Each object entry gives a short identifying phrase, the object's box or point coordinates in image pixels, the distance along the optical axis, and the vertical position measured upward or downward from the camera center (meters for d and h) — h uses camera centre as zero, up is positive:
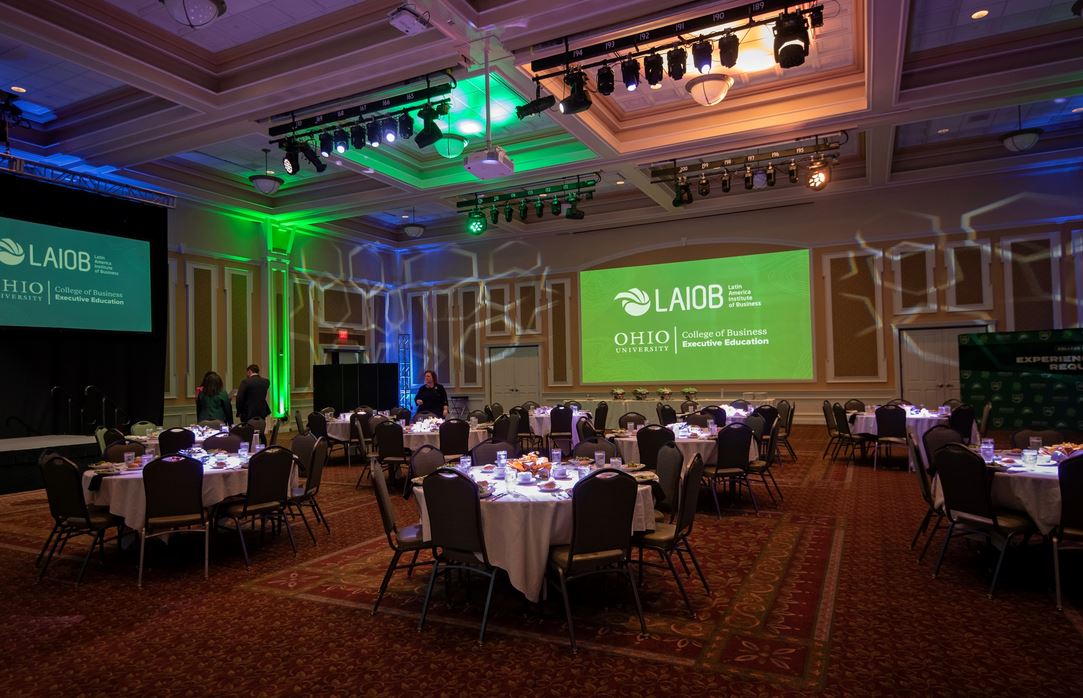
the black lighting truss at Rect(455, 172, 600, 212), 11.34 +3.06
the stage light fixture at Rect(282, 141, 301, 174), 8.43 +2.70
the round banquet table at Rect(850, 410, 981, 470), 8.34 -0.90
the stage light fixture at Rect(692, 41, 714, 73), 6.01 +2.83
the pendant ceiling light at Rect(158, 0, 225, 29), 4.80 +2.67
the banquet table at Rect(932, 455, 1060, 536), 3.92 -0.87
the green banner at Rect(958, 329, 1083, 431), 10.24 -0.40
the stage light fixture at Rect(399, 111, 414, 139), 7.66 +2.82
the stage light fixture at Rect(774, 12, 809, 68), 5.54 +2.74
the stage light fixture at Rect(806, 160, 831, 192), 9.81 +2.76
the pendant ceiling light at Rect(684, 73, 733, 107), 6.64 +2.81
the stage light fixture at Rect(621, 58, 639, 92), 6.28 +2.80
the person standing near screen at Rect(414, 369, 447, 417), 10.68 -0.59
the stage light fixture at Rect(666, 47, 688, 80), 6.23 +2.89
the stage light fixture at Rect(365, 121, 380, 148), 7.89 +2.83
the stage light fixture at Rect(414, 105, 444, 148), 7.35 +2.67
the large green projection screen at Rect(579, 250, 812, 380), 12.57 +0.76
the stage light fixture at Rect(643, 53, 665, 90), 6.39 +2.89
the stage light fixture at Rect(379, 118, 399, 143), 7.79 +2.82
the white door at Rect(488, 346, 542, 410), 15.14 -0.33
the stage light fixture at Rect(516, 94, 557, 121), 6.71 +2.68
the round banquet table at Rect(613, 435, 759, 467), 6.52 -0.91
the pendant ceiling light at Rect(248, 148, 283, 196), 10.27 +2.93
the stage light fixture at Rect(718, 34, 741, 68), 5.99 +2.87
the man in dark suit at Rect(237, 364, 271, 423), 9.66 -0.48
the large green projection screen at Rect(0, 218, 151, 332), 8.77 +1.30
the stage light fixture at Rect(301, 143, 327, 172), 8.61 +2.76
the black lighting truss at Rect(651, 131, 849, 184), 9.77 +3.17
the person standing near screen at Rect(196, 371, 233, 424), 8.98 -0.49
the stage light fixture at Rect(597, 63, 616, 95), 6.61 +2.87
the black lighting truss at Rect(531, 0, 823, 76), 5.83 +3.05
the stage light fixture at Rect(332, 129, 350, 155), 8.23 +2.84
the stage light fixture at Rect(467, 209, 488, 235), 12.32 +2.67
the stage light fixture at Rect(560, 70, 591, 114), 6.50 +2.68
